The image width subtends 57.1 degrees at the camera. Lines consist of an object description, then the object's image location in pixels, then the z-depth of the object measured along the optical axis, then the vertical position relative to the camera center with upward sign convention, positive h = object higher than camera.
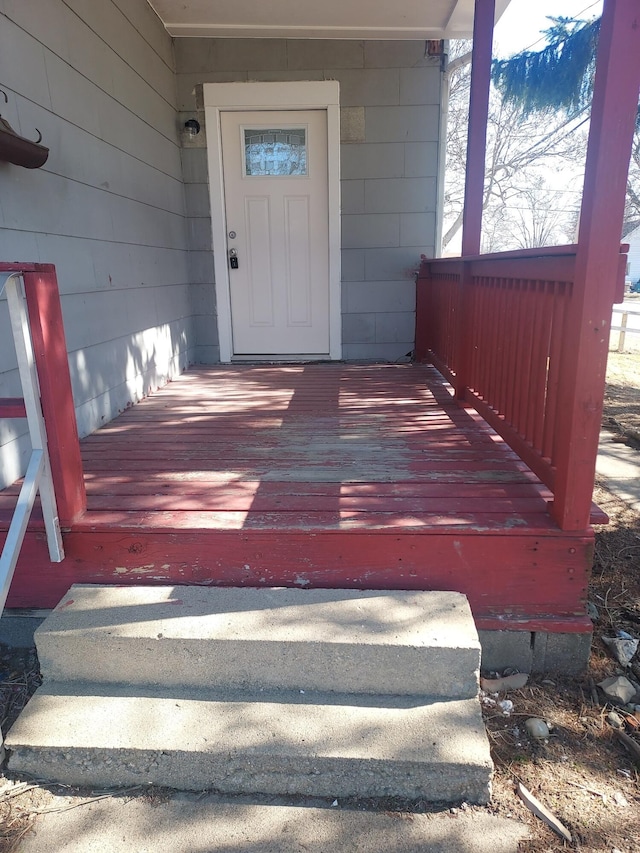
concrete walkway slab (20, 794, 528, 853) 1.29 -1.23
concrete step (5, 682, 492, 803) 1.39 -1.12
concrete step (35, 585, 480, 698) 1.56 -0.98
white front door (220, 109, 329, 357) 4.56 +0.31
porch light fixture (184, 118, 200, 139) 4.47 +1.05
